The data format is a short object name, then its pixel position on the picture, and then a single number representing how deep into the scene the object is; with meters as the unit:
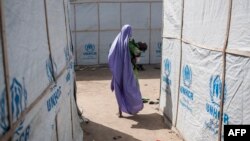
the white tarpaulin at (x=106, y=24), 7.71
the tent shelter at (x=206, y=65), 2.19
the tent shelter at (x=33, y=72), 1.34
